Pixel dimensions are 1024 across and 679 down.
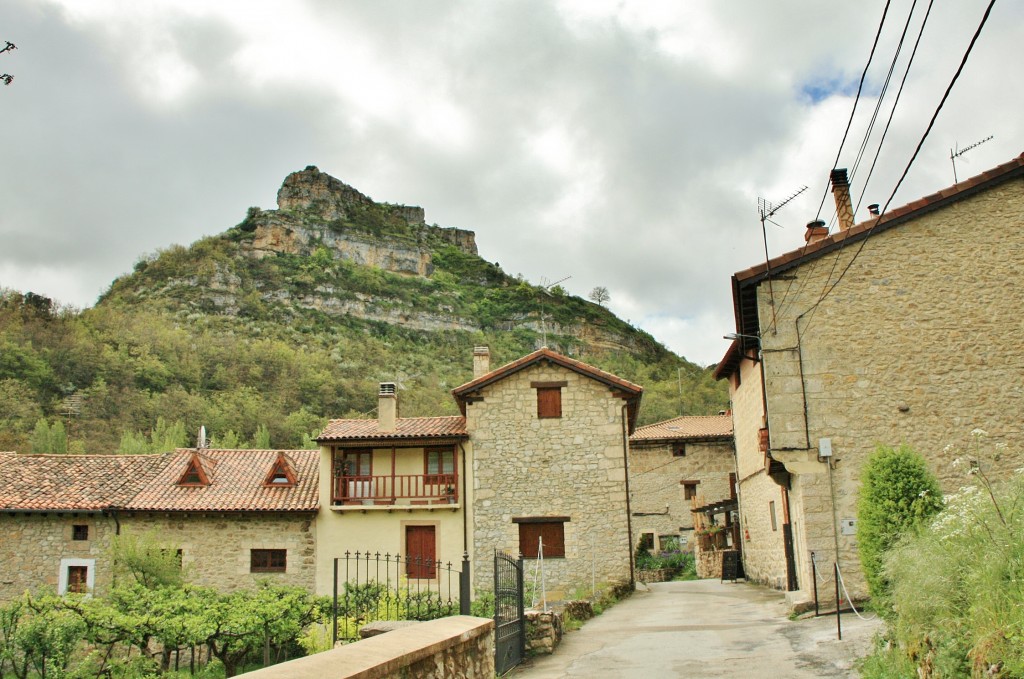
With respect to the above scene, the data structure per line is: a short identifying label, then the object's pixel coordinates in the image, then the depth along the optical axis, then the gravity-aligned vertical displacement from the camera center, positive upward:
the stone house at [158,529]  22.53 -0.38
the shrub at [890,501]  11.08 -0.13
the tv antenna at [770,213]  13.41 +4.62
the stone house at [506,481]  22.52 +0.68
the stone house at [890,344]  14.52 +2.63
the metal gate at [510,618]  10.23 -1.50
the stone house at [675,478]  34.34 +0.85
